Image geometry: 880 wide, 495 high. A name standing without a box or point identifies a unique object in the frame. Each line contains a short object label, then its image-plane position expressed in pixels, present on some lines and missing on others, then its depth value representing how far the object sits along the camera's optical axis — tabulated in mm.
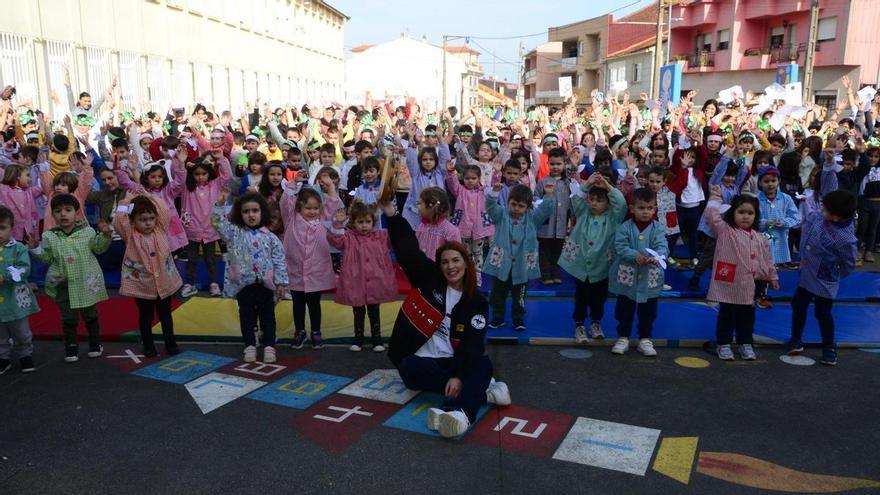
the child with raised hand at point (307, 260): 6188
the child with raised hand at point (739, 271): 5887
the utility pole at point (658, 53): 26312
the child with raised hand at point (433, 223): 6238
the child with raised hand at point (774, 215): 7508
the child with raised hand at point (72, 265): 5680
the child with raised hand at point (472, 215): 7676
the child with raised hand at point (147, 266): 5824
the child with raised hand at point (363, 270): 6043
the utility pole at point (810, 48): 20609
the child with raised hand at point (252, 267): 5730
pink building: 30406
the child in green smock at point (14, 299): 5434
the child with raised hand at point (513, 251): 6504
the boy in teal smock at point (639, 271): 5902
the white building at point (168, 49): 15445
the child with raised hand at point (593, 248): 6227
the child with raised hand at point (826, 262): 5660
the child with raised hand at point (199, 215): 7844
